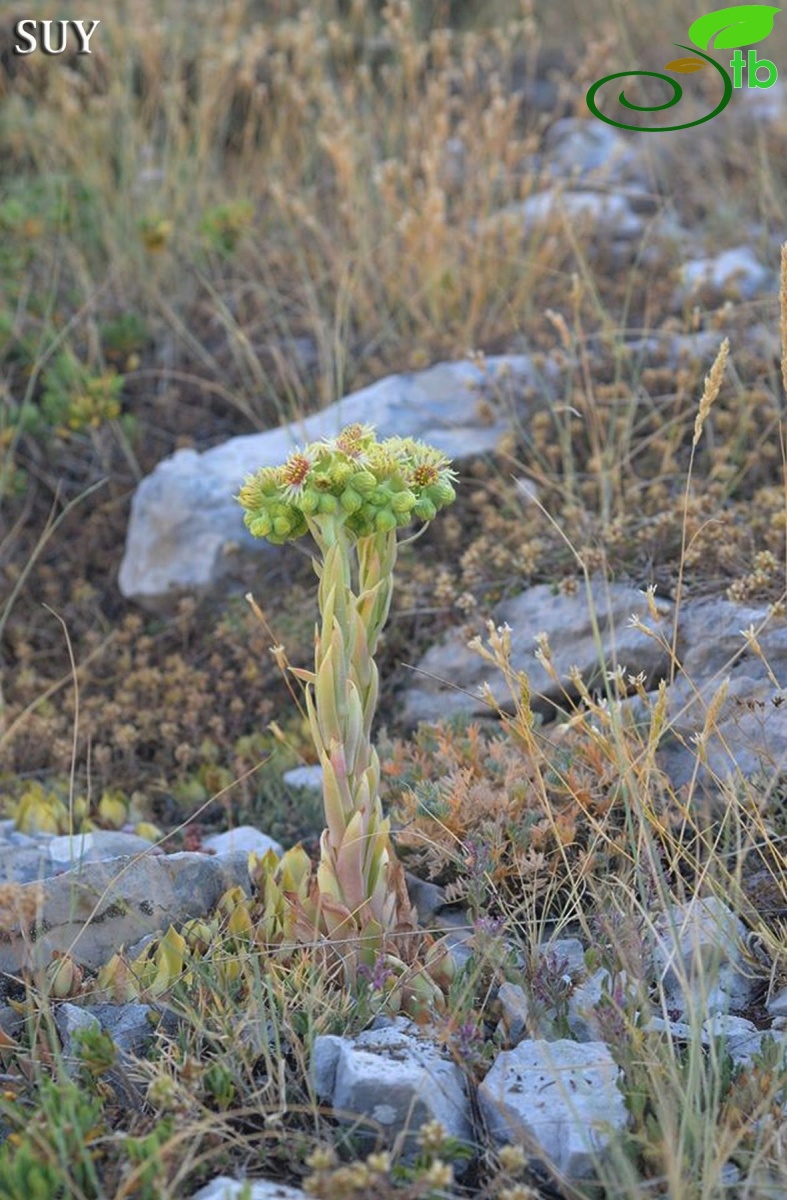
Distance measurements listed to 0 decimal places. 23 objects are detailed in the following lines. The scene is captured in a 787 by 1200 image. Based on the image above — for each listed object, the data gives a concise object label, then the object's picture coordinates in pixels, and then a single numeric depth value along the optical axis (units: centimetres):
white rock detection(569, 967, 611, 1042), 266
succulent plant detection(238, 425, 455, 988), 266
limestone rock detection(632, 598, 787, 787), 328
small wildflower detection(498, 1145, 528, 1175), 224
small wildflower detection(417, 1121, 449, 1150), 225
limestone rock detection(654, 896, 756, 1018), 270
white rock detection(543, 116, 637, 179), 678
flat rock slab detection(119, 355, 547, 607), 478
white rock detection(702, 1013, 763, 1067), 264
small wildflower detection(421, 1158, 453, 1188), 214
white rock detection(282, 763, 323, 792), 385
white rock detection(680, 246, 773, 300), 542
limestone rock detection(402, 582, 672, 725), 377
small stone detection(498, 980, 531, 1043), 266
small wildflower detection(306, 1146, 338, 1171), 215
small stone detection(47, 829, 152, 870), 335
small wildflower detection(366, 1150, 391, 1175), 213
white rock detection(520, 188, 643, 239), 577
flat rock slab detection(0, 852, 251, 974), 302
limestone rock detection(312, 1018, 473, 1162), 238
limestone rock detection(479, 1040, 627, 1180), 231
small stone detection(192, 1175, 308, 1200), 219
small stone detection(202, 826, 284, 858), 354
